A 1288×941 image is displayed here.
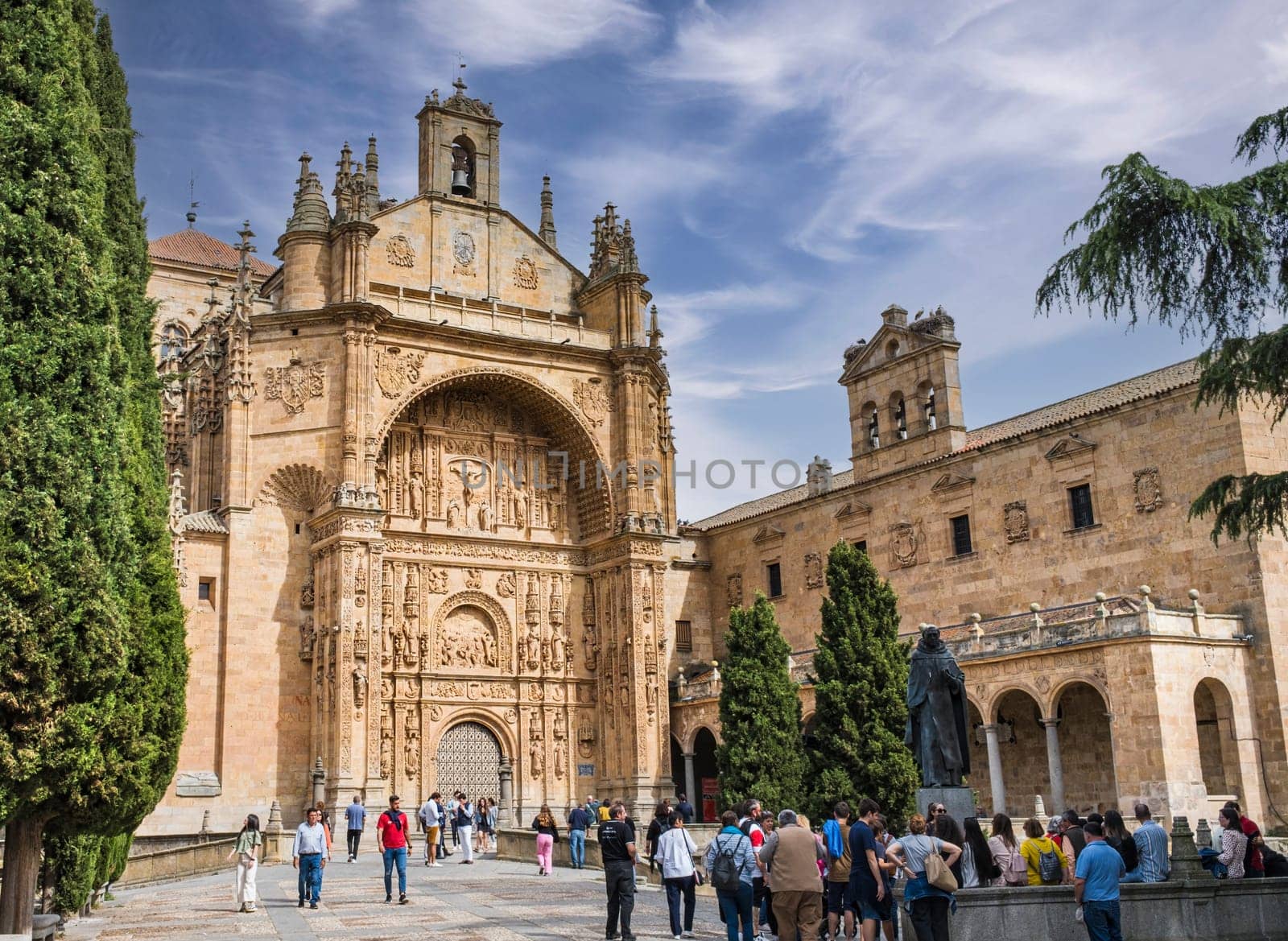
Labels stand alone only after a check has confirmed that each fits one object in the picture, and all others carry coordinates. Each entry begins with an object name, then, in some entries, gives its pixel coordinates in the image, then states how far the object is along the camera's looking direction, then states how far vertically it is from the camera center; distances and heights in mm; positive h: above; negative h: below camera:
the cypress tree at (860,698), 25453 +1257
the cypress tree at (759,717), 28016 +1057
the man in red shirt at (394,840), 17188 -787
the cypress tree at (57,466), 10219 +2566
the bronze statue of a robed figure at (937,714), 13820 +483
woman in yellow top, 11656 -847
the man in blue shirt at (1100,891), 9977 -1015
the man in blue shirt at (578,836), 23328 -1093
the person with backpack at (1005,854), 11570 -836
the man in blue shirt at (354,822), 24594 -761
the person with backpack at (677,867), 13461 -982
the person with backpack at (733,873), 12273 -970
